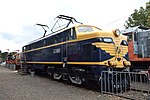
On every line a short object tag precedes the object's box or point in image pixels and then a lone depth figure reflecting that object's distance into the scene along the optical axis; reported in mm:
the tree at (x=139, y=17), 32469
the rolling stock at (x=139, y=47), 12852
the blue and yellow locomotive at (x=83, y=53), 9359
